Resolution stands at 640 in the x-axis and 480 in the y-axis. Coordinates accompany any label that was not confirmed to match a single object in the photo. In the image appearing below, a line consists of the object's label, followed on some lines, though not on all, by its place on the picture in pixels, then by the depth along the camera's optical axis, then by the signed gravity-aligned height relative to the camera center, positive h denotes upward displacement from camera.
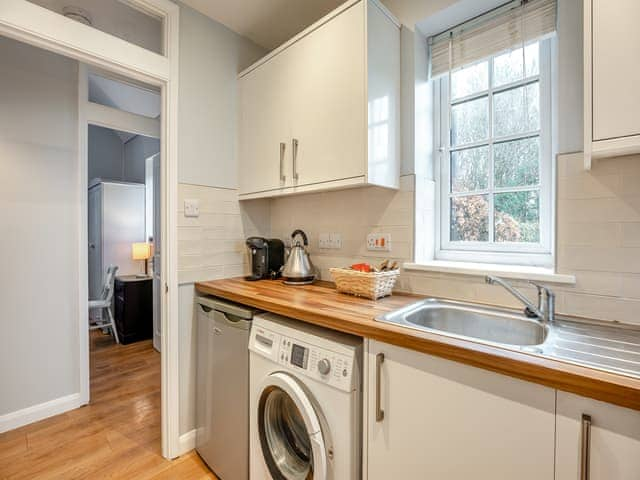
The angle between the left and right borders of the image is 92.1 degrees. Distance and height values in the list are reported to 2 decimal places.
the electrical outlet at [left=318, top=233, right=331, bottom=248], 1.92 -0.02
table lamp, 3.87 -0.19
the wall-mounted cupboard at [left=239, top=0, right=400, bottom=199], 1.38 +0.66
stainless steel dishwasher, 1.42 -0.75
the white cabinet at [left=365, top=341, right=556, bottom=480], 0.73 -0.50
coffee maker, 1.94 -0.14
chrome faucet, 1.09 -0.23
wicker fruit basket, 1.38 -0.21
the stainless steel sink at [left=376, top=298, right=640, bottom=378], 0.76 -0.30
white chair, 3.36 -0.72
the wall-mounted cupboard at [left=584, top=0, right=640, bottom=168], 0.84 +0.46
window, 1.37 +0.39
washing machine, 1.04 -0.60
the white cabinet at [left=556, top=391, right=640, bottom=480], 0.62 -0.43
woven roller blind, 1.30 +0.95
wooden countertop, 0.64 -0.29
